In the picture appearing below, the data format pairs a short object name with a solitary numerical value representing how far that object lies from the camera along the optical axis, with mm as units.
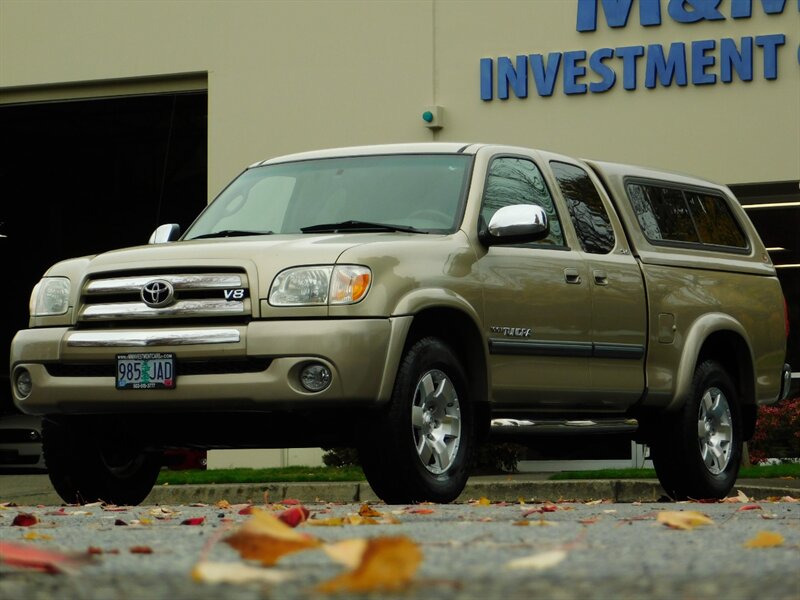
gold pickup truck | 14289
